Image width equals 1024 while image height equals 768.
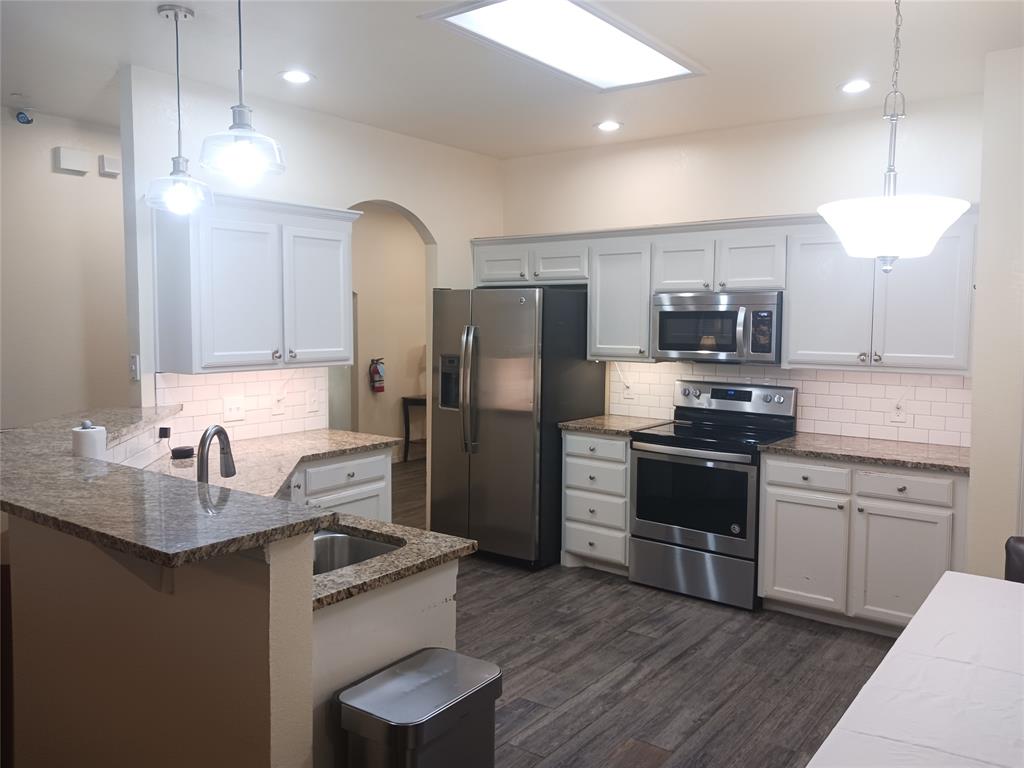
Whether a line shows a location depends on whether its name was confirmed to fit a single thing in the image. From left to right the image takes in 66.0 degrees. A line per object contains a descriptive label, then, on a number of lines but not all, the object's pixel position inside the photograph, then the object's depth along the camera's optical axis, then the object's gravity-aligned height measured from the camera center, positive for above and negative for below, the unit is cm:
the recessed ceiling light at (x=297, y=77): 377 +129
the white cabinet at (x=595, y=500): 471 -95
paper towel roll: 244 -31
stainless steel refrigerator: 482 -39
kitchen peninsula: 154 -63
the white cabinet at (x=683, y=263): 459 +49
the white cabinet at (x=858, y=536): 370 -93
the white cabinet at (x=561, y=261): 512 +55
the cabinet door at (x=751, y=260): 433 +48
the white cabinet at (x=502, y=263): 541 +57
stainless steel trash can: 166 -80
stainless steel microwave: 434 +11
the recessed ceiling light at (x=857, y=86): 379 +127
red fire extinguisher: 816 -33
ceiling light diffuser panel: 302 +128
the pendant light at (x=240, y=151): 257 +63
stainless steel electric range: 422 -83
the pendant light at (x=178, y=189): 298 +59
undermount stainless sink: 238 -63
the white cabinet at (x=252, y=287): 369 +28
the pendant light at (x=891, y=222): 198 +32
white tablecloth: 141 -72
